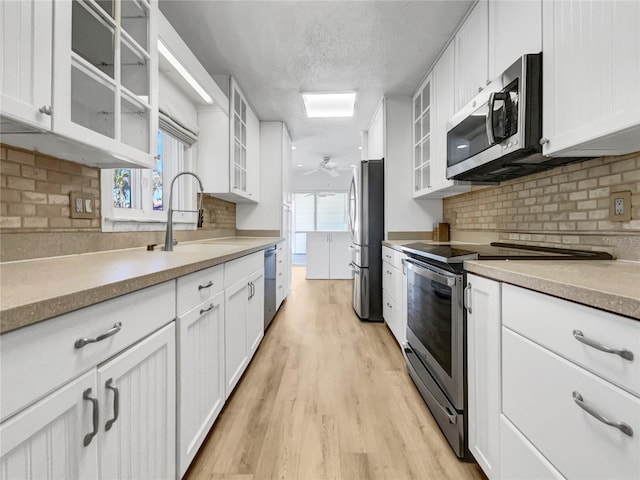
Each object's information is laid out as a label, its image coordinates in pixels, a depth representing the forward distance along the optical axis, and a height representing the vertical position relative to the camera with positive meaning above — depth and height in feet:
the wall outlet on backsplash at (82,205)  4.58 +0.54
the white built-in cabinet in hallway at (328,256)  20.62 -1.15
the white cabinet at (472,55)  6.13 +4.10
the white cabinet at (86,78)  2.86 +1.91
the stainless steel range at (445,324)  4.38 -1.44
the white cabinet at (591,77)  3.14 +1.94
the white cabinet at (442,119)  7.76 +3.31
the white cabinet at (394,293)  7.90 -1.59
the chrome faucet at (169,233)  6.03 +0.12
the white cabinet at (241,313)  5.56 -1.63
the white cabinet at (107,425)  1.84 -1.42
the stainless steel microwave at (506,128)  4.49 +1.93
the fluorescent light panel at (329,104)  11.28 +5.58
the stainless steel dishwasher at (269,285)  9.46 -1.54
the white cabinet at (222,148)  9.34 +2.88
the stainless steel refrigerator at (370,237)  11.10 +0.09
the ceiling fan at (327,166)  21.91 +5.53
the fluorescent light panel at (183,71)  5.67 +3.76
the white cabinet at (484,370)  3.67 -1.70
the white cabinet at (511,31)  4.55 +3.51
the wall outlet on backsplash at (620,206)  4.08 +0.48
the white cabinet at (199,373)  3.71 -1.91
